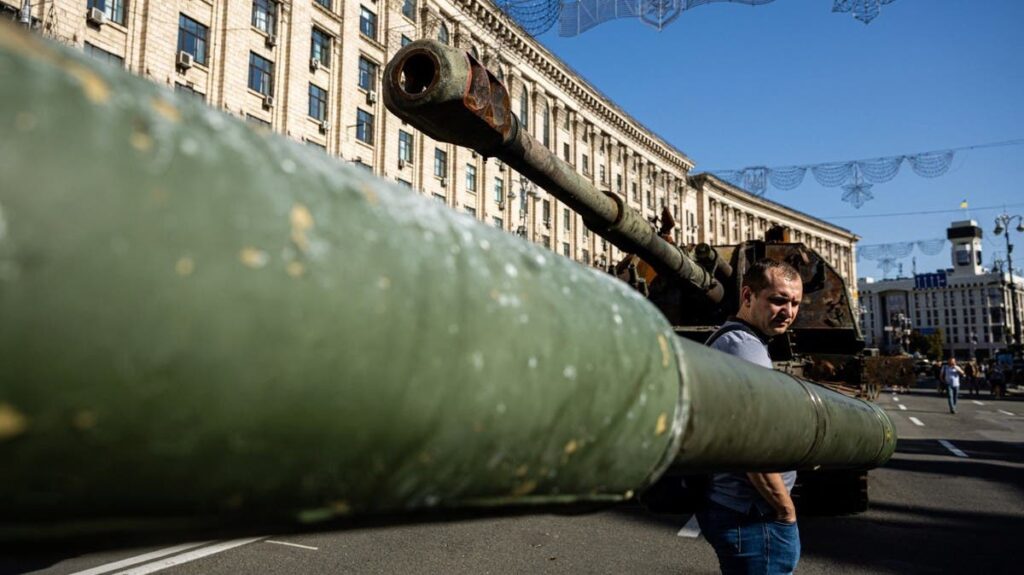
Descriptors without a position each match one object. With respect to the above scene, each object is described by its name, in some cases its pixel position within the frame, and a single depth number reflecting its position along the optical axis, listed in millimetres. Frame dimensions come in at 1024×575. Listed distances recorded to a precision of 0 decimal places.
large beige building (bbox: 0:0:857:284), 19844
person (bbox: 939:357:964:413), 19812
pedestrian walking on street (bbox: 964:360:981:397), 31684
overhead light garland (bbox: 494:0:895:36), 13633
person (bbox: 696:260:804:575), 2395
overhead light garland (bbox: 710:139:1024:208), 30875
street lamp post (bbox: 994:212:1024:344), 41875
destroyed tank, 2514
